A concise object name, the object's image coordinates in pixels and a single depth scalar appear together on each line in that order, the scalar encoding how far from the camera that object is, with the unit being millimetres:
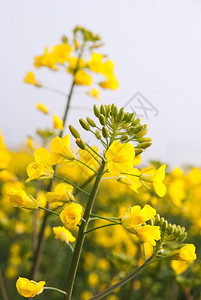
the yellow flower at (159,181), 308
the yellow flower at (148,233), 297
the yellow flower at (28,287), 289
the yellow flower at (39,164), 303
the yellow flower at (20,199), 302
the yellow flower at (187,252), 306
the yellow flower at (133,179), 303
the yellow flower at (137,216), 296
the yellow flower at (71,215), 290
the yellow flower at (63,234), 309
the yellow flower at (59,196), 296
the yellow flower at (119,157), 295
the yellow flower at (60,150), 308
